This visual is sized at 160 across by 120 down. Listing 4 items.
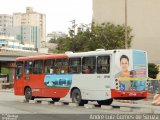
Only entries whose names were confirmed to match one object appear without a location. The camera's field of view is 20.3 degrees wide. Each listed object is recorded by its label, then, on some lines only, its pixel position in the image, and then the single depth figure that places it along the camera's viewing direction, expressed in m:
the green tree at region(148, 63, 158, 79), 54.64
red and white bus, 22.31
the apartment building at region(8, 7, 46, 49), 186.50
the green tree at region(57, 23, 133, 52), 51.12
